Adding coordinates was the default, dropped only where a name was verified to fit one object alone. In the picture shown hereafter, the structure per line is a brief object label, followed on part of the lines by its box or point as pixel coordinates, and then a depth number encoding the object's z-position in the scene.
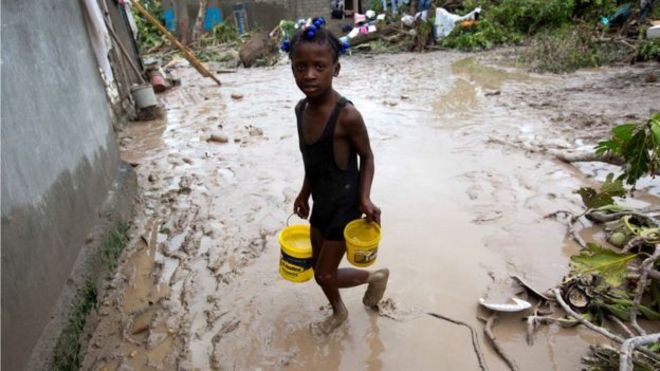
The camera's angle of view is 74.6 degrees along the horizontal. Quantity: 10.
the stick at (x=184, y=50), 8.18
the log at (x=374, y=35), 12.84
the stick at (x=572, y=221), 2.88
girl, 1.77
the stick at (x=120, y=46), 5.97
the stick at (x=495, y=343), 1.99
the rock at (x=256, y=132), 5.55
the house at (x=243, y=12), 15.16
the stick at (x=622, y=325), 2.02
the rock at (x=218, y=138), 5.39
